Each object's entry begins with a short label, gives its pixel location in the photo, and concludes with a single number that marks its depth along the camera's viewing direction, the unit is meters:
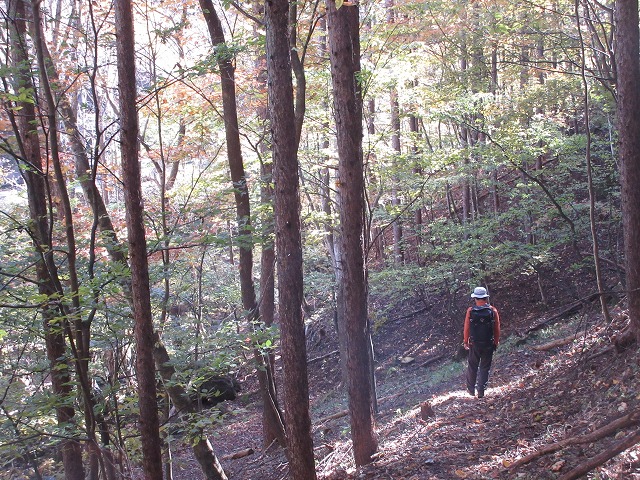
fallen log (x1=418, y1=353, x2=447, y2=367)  14.83
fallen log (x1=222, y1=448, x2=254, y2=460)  11.35
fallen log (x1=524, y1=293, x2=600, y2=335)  13.23
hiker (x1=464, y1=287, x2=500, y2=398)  8.80
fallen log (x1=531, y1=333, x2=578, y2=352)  10.41
